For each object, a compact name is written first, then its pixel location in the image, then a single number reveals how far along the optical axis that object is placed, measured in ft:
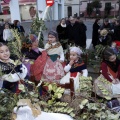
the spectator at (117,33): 18.76
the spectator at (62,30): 20.99
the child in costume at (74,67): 8.64
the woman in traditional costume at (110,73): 7.91
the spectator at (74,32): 20.18
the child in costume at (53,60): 8.87
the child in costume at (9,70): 6.59
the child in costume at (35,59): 8.91
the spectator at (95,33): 23.42
